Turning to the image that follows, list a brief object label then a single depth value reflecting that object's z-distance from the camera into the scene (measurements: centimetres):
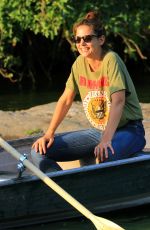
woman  823
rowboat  800
